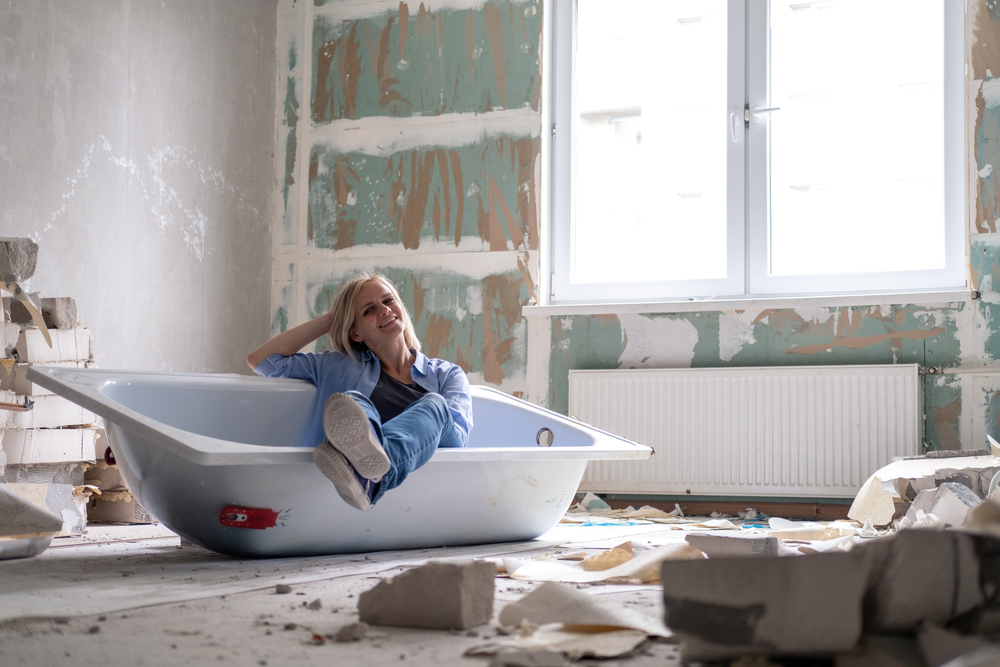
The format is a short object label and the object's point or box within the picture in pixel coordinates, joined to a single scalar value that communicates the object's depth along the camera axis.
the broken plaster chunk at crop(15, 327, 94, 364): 2.81
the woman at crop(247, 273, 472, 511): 2.60
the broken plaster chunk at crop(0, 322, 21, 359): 2.75
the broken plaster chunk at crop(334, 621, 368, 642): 1.23
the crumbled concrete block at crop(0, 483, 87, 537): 2.70
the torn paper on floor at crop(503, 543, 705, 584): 1.71
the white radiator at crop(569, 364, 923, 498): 3.51
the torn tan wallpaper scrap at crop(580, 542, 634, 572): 1.87
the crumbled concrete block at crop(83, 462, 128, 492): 3.25
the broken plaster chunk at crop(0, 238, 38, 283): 2.71
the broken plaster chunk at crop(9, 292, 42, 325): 2.82
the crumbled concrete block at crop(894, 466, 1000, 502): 2.68
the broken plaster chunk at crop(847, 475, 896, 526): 2.90
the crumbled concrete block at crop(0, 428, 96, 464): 2.78
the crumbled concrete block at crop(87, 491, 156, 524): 3.27
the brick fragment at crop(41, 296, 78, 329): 2.94
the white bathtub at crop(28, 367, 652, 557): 1.95
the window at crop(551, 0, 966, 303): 3.72
